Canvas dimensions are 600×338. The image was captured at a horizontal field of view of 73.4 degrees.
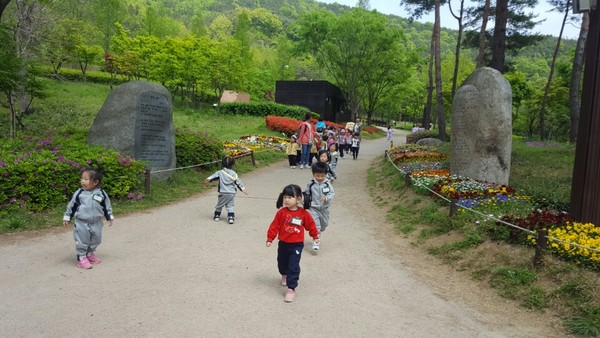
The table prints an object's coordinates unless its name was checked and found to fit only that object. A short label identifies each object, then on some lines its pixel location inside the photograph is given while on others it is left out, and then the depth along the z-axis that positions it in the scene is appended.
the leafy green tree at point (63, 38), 20.98
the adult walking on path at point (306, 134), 14.50
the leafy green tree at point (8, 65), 11.58
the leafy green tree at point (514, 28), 28.56
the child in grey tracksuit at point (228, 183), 7.92
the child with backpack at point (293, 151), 15.64
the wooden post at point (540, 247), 5.36
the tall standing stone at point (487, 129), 10.23
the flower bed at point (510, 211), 5.38
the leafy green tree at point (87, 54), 32.81
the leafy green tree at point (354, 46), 36.59
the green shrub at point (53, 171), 7.31
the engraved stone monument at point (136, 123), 10.15
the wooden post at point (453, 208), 7.63
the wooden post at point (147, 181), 9.41
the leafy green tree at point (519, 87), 37.31
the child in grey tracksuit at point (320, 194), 6.72
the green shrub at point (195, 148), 12.20
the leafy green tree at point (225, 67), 32.81
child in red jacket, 4.82
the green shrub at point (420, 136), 25.36
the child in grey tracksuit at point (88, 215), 5.41
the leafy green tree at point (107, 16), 41.75
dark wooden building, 39.56
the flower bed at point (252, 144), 15.91
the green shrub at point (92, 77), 37.31
